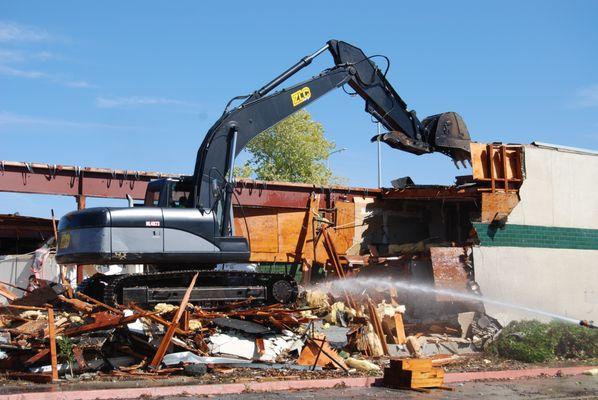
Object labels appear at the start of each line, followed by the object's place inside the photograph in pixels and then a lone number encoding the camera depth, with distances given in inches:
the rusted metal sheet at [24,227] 971.3
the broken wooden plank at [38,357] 414.9
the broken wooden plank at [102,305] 457.4
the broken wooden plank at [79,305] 472.2
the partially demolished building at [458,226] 682.8
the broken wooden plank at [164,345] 426.0
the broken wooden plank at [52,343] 392.4
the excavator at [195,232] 495.5
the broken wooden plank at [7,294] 581.6
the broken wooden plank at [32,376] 390.9
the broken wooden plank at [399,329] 570.2
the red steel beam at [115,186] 831.1
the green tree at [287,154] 1771.7
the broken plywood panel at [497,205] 686.5
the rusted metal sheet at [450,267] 658.8
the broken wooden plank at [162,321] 437.4
